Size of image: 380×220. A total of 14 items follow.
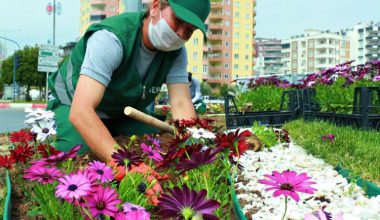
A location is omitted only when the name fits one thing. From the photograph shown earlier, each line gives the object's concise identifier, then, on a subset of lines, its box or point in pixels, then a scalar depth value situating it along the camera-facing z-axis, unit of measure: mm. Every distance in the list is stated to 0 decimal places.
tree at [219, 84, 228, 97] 75312
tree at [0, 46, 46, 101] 59375
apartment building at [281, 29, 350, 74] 128375
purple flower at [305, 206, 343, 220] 986
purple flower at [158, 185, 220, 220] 1079
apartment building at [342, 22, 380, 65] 139875
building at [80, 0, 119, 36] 88888
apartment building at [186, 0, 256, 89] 83062
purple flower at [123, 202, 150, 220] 1094
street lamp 43512
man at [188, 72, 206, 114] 10995
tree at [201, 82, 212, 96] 73062
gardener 2490
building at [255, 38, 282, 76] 151750
